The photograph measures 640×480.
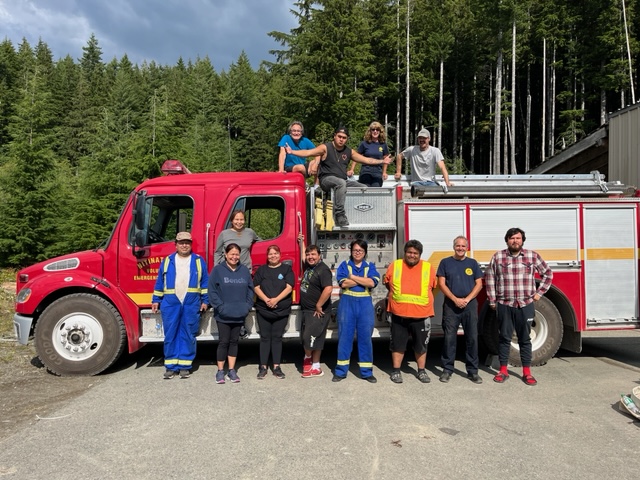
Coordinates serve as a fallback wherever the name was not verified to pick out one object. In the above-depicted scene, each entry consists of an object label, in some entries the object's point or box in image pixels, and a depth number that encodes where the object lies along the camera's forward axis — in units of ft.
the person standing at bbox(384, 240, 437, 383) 18.38
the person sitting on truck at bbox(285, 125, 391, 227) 19.97
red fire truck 19.63
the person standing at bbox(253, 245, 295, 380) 18.70
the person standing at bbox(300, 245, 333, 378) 18.63
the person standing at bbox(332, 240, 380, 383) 18.65
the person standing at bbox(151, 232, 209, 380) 18.79
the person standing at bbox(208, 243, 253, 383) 18.34
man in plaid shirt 18.45
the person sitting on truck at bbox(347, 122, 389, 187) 22.25
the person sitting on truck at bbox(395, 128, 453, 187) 22.95
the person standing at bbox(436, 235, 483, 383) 18.72
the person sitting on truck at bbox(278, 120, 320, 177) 22.14
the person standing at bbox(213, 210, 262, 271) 19.24
